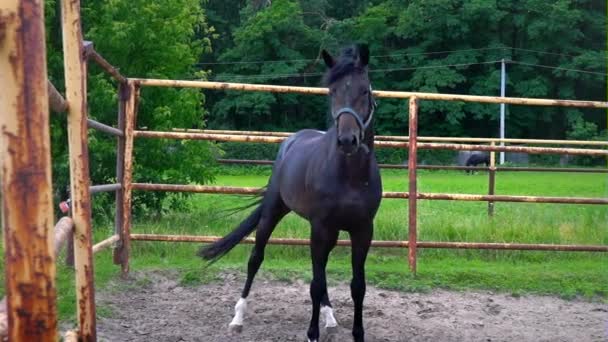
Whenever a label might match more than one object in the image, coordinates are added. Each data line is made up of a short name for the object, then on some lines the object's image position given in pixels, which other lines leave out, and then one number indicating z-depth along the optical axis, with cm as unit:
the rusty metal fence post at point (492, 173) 862
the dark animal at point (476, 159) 2484
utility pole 3087
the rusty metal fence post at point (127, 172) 516
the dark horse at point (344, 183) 362
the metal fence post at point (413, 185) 542
